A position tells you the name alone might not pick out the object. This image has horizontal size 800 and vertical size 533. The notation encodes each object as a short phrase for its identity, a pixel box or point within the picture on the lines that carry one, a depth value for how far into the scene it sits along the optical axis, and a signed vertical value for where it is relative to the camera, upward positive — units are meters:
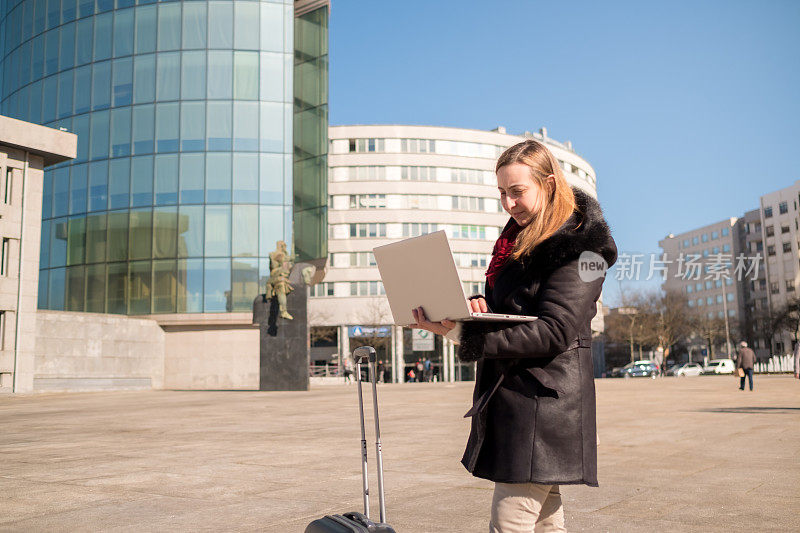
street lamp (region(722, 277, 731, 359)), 95.25 +1.21
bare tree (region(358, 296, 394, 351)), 65.38 +2.77
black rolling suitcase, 3.16 -0.75
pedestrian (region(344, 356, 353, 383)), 50.80 -1.54
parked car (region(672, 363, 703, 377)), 65.69 -2.20
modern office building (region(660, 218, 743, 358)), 117.88 +12.20
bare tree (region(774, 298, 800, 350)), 74.56 +2.60
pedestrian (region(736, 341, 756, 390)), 24.32 -0.51
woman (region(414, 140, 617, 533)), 2.44 -0.02
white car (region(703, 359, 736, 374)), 63.16 -1.91
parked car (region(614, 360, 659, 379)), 65.39 -2.05
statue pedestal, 31.09 +0.14
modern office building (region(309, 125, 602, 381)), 67.75 +13.04
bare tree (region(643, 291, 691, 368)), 78.00 +3.01
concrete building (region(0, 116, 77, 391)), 29.64 +4.61
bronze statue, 31.06 +3.20
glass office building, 42.12 +11.08
